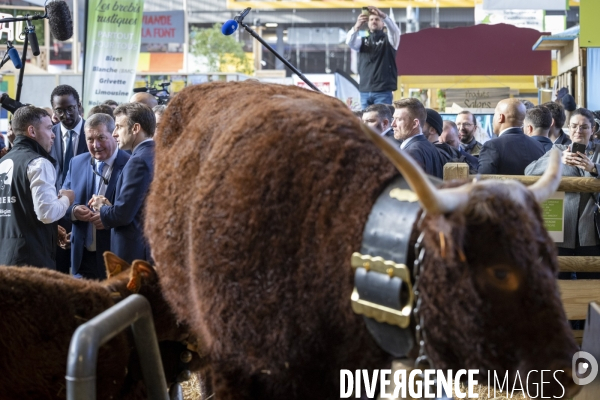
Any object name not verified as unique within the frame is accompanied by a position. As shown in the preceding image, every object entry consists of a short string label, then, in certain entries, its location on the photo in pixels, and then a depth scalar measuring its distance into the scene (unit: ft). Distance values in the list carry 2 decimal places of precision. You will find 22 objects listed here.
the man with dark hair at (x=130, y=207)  16.02
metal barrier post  6.47
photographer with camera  28.53
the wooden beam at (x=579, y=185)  15.94
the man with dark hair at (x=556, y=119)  25.02
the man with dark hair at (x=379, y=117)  20.71
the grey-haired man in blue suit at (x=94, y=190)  17.40
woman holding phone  17.43
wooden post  14.89
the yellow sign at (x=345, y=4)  96.73
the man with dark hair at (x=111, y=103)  28.71
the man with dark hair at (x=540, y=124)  21.96
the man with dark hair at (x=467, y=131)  28.02
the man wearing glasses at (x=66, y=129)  22.49
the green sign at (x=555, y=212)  16.07
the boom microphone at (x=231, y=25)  17.67
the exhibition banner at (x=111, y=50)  32.22
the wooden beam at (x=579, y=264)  16.03
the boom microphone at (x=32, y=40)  27.76
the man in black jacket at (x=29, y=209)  16.57
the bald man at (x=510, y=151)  19.92
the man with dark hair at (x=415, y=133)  18.25
